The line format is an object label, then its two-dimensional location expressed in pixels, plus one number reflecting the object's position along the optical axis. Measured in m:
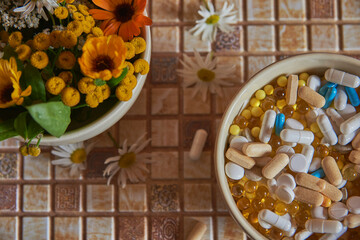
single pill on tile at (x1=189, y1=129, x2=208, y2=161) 0.71
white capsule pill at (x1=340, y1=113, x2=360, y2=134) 0.62
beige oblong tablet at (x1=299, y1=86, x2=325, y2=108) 0.63
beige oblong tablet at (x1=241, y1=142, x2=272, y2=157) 0.62
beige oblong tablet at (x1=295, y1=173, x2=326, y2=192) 0.62
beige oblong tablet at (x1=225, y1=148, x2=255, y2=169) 0.63
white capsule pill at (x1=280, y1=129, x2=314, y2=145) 0.63
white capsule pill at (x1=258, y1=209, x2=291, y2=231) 0.63
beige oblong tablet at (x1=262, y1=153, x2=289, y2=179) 0.61
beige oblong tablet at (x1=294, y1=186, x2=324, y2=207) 0.62
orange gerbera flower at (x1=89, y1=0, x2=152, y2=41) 0.50
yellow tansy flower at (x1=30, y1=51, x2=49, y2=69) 0.43
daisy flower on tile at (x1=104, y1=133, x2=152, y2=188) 0.72
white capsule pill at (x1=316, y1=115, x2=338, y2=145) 0.63
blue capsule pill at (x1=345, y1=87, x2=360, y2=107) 0.64
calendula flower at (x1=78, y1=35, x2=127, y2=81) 0.42
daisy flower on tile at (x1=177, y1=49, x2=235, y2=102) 0.72
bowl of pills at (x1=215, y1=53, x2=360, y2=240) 0.62
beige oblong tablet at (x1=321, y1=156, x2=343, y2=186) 0.62
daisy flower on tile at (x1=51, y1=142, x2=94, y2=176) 0.71
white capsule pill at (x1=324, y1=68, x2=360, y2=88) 0.62
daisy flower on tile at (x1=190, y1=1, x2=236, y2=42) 0.73
